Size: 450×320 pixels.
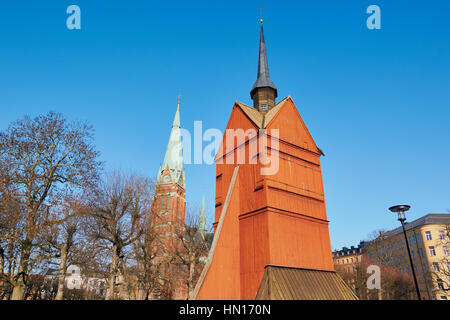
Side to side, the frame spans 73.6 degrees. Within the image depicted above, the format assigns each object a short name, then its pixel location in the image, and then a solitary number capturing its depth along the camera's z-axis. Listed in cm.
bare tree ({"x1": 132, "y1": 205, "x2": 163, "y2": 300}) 2852
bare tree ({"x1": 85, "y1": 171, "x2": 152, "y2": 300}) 2528
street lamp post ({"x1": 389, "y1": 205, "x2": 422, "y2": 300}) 1652
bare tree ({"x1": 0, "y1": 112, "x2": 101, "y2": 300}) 1581
